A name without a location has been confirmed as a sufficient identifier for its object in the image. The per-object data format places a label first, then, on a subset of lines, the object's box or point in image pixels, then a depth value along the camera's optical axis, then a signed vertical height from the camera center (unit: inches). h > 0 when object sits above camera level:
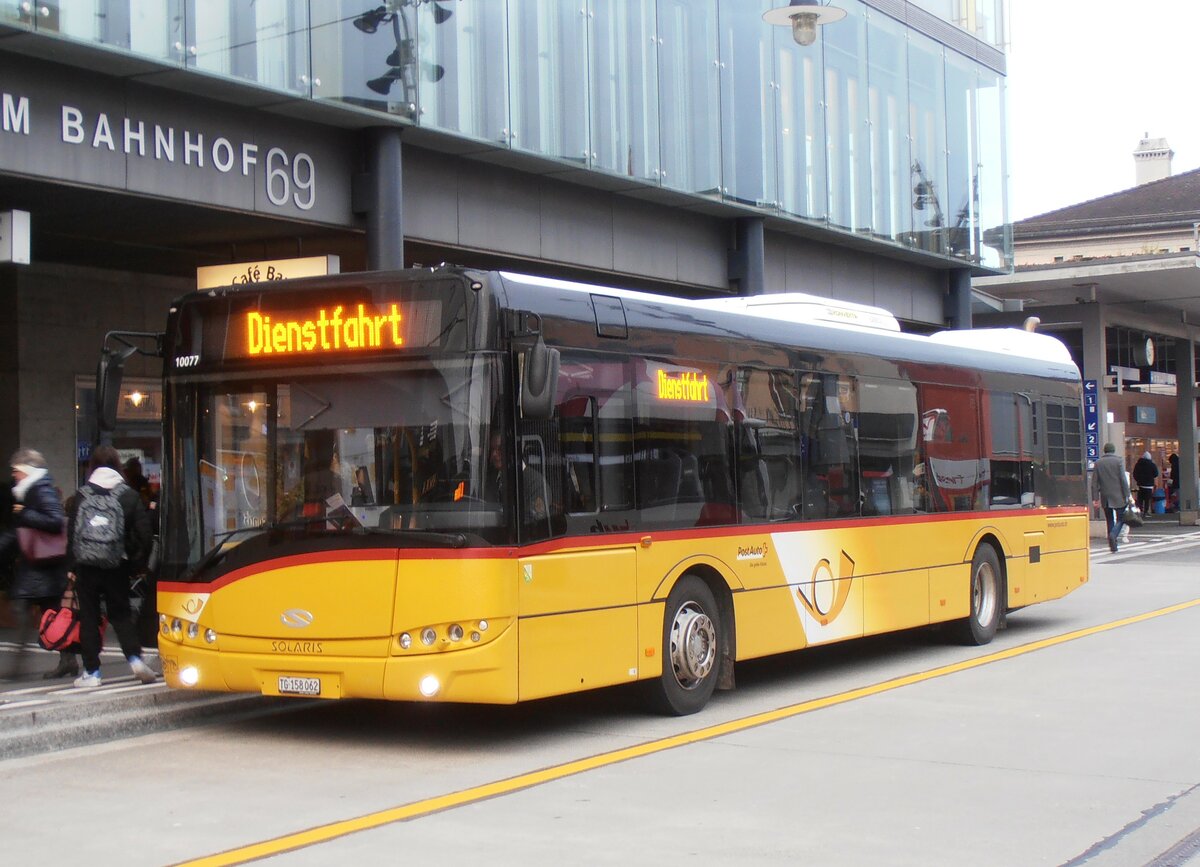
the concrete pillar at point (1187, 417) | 1736.0 +56.1
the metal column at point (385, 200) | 618.8 +117.3
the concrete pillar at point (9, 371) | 748.6 +60.6
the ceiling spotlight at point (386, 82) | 617.3 +165.1
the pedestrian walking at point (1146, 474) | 1647.4 -9.8
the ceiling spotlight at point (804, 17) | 573.3 +175.2
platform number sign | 1400.1 +40.9
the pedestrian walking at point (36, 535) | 437.7 -12.5
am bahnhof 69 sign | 506.9 +126.7
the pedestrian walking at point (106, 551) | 423.5 -17.1
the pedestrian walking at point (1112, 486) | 1088.2 -14.4
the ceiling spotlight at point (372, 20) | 613.9 +189.1
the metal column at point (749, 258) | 886.4 +127.8
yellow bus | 347.6 -2.6
